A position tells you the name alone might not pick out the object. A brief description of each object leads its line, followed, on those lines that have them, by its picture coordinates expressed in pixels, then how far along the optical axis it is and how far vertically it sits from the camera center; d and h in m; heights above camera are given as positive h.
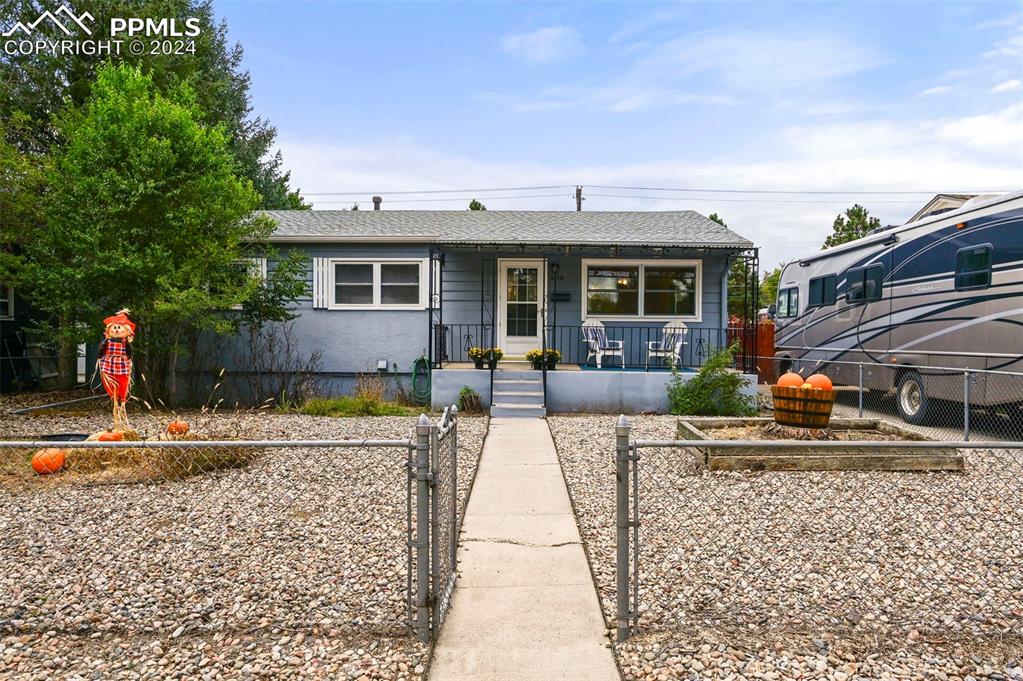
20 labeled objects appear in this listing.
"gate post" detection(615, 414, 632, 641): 3.02 -0.87
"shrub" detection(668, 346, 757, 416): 10.78 -0.81
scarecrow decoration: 7.15 -0.18
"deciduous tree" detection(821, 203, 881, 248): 26.62 +5.44
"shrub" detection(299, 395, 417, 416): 10.74 -1.12
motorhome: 8.38 +0.71
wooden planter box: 6.51 -1.19
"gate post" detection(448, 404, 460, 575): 3.70 -0.99
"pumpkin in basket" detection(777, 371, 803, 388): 7.10 -0.38
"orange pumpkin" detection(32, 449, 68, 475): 5.97 -1.17
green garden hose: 12.28 -0.70
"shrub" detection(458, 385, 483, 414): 11.12 -1.04
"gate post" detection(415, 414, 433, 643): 2.98 -0.84
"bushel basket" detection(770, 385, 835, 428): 6.91 -0.66
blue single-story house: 12.89 +1.11
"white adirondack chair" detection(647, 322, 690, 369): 12.62 +0.07
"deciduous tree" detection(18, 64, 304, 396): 9.64 +2.02
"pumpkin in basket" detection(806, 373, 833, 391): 6.88 -0.38
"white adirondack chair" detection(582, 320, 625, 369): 12.71 +0.06
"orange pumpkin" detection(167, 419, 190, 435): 6.80 -0.95
